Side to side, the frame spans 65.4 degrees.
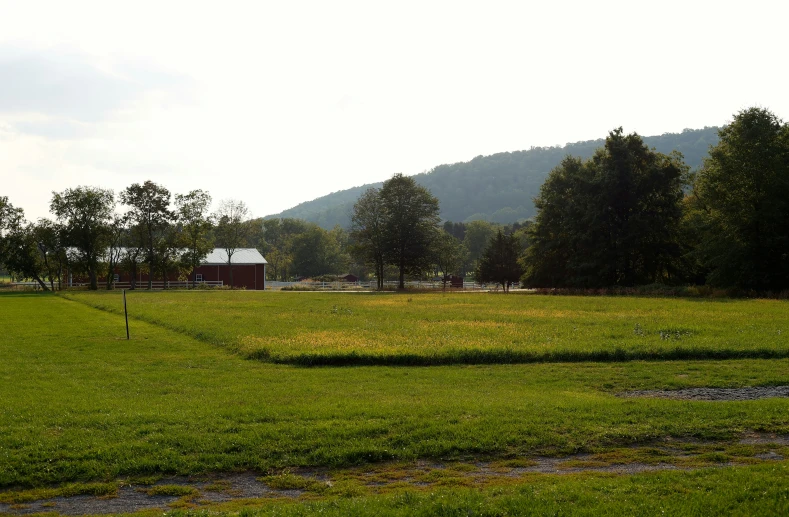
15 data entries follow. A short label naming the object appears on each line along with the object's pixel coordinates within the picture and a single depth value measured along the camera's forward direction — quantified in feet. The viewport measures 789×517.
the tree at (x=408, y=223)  311.47
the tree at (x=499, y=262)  294.87
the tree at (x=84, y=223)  301.84
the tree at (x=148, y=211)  317.22
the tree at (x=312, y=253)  524.11
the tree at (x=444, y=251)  315.17
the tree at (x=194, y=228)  326.24
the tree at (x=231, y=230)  344.49
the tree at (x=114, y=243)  315.78
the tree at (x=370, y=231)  317.63
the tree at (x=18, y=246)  294.46
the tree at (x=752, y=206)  173.47
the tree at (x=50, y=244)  298.56
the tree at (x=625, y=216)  214.90
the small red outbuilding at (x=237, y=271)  351.46
